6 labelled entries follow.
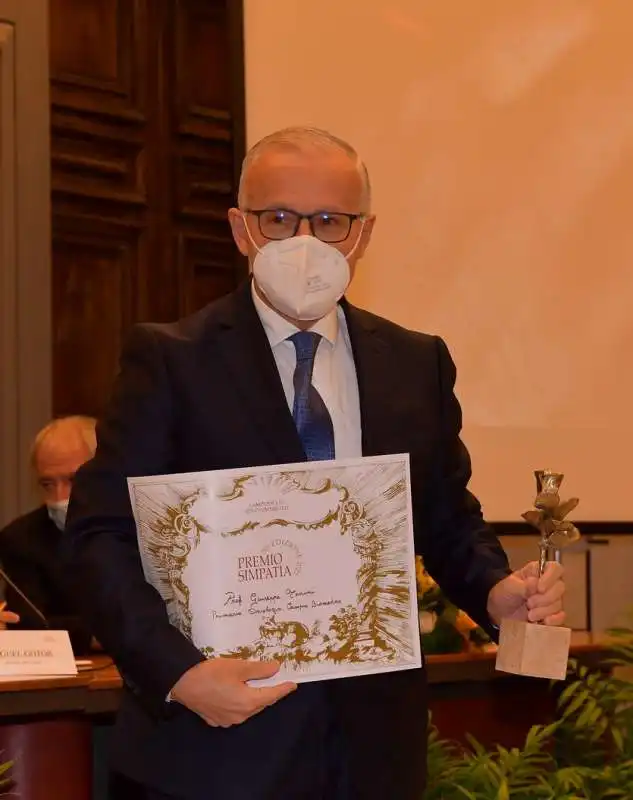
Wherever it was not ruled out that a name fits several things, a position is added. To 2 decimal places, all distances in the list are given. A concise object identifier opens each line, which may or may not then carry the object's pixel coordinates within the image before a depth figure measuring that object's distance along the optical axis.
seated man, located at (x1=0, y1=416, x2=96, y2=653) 7.98
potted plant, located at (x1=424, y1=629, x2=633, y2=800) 5.76
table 5.57
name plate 5.71
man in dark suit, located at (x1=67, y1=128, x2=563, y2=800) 3.13
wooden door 9.95
